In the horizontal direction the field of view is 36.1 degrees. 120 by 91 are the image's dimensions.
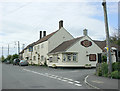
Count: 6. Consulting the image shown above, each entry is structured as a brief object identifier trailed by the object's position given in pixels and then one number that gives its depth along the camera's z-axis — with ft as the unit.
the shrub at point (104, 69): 54.29
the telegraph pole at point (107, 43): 51.39
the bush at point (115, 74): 47.18
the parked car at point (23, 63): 153.99
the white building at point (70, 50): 106.52
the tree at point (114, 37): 67.72
